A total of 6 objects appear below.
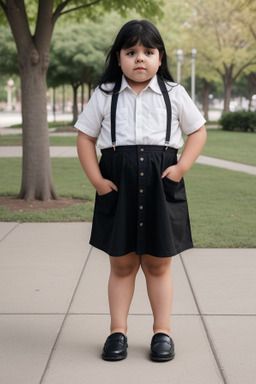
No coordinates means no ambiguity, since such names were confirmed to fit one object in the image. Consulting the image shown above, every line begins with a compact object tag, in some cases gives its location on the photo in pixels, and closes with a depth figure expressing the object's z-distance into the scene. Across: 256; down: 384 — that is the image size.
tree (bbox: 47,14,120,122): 28.45
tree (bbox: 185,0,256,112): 37.44
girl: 2.96
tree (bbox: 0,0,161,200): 7.84
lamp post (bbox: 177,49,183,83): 32.37
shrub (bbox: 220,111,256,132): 27.20
